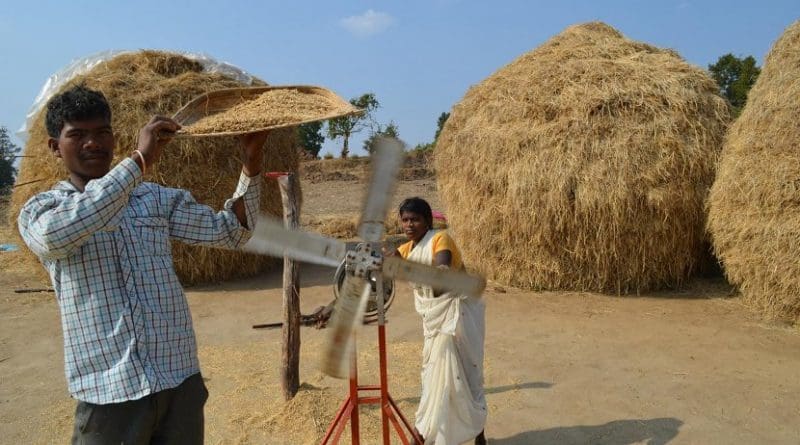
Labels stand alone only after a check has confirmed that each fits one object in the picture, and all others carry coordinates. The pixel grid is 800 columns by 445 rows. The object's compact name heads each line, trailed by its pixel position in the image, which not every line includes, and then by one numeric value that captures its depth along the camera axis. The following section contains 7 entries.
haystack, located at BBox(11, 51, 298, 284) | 7.79
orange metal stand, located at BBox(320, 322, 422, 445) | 2.87
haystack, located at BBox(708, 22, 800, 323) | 5.54
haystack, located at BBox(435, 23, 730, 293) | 6.94
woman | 3.35
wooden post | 4.31
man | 1.72
